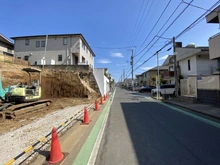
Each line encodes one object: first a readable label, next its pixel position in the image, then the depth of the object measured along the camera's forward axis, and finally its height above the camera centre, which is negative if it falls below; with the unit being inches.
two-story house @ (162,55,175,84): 1172.9 +102.2
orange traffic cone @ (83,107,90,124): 279.2 -65.5
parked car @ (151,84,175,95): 876.4 -10.8
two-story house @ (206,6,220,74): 507.8 +166.2
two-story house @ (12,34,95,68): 1111.0 +306.1
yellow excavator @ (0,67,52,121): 328.8 -36.8
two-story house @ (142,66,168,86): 1992.1 +191.3
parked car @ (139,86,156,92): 1467.8 -28.2
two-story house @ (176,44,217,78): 855.6 +152.6
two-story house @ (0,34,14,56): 1106.5 +345.6
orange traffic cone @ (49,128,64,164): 135.8 -63.3
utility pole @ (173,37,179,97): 639.8 +46.8
